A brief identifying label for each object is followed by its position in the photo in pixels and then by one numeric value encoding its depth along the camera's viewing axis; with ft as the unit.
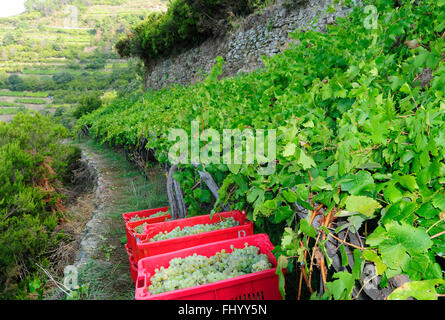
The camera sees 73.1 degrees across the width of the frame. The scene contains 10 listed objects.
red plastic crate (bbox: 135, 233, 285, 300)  4.01
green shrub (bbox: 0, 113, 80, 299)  13.28
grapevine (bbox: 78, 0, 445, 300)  2.90
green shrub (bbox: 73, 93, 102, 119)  77.87
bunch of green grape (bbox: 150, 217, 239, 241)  6.30
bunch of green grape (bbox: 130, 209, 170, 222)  9.64
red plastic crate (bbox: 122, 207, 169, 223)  9.87
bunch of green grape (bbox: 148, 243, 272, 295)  4.43
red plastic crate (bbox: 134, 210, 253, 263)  5.85
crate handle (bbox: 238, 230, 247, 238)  6.17
